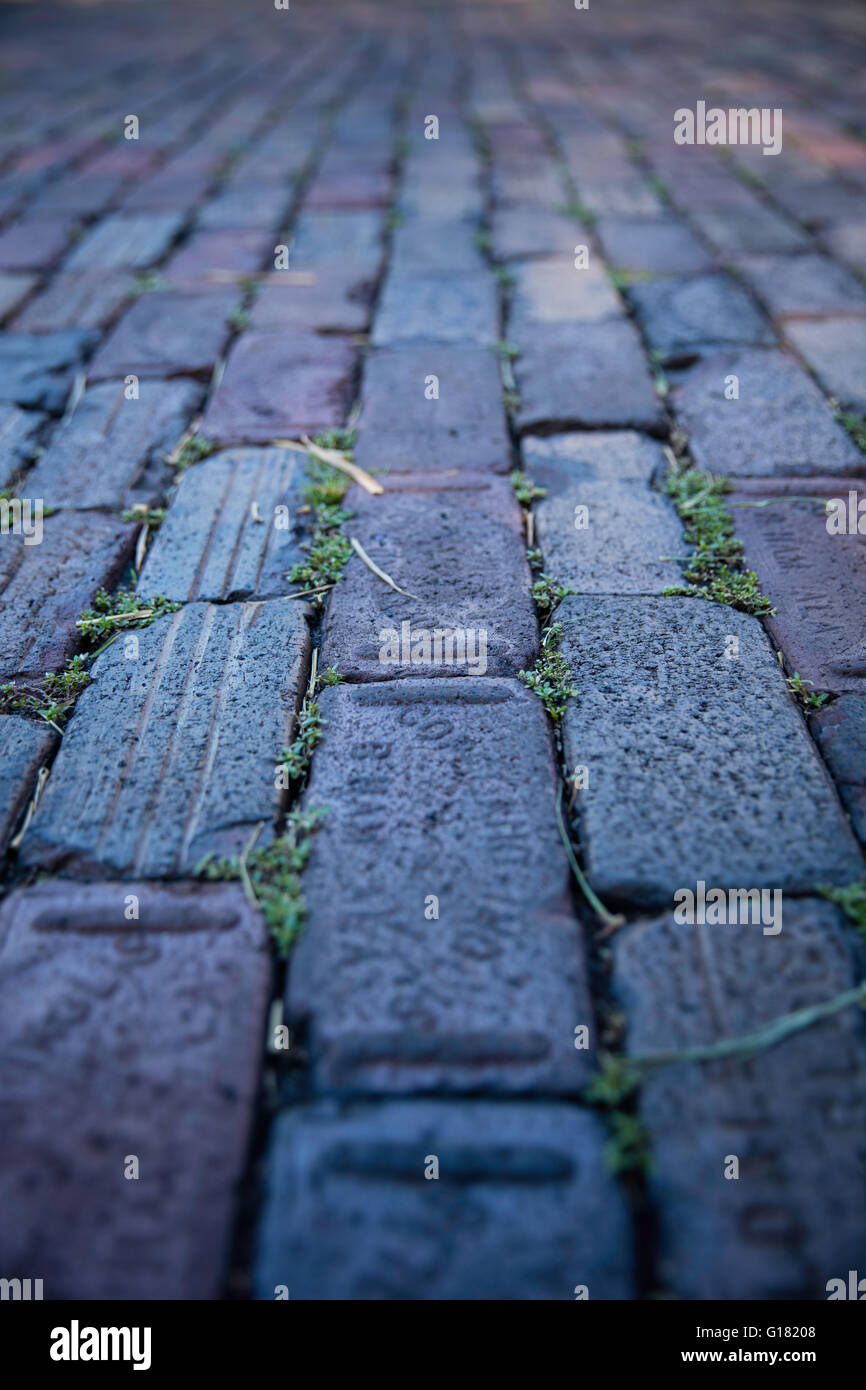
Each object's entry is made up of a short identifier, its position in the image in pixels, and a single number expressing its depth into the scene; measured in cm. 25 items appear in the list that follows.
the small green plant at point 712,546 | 69
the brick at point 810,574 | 65
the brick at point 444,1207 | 48
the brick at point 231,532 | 70
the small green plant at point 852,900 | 55
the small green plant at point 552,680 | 63
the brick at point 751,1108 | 48
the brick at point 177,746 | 58
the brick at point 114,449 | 77
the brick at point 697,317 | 89
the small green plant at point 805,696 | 63
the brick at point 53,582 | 67
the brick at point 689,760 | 57
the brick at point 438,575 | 66
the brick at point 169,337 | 88
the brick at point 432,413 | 79
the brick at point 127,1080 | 49
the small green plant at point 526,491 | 75
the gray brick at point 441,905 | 52
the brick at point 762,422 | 78
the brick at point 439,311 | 91
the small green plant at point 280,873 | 55
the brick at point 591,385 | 82
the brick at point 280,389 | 82
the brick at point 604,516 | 70
